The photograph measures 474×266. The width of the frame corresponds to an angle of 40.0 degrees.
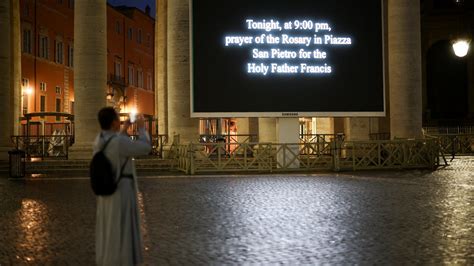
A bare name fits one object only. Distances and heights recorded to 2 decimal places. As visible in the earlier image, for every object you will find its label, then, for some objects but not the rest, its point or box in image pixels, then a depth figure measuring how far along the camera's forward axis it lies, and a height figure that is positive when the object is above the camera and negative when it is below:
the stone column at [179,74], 24.12 +2.57
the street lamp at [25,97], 38.97 +2.87
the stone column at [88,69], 23.50 +2.73
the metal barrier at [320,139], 23.27 +0.05
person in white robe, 5.93 -0.57
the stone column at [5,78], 25.72 +2.70
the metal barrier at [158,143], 27.31 +0.00
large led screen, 21.64 +2.73
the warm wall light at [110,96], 50.17 +3.78
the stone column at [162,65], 31.98 +3.99
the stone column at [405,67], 23.36 +2.64
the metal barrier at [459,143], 34.31 -0.24
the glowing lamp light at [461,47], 16.92 +2.39
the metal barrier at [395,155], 22.89 -0.57
